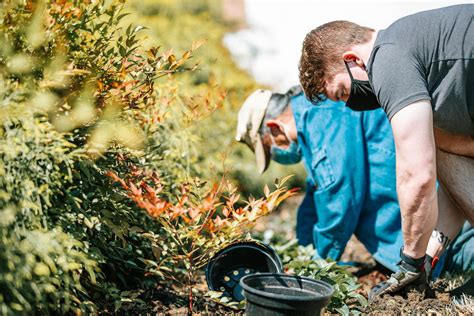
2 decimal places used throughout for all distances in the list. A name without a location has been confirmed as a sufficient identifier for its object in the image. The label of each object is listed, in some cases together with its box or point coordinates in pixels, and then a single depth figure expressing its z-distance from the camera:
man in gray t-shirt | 2.32
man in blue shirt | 3.60
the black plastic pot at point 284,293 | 2.08
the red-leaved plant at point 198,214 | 2.25
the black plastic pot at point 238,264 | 2.79
